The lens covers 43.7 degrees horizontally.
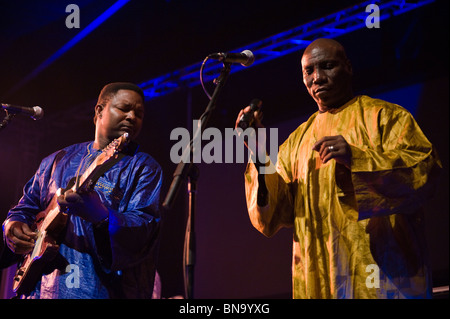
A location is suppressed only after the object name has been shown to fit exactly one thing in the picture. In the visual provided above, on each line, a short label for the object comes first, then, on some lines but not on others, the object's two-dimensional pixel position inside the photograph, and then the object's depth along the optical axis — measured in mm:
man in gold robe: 2754
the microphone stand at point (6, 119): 3628
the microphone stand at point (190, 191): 2410
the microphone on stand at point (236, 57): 2866
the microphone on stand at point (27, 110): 3658
